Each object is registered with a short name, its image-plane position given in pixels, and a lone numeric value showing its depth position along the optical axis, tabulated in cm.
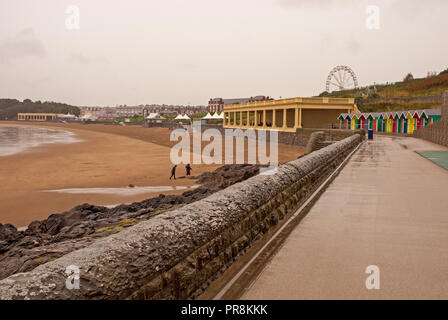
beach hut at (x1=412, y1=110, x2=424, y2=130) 3672
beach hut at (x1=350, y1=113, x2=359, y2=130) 4447
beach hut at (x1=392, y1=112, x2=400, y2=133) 4147
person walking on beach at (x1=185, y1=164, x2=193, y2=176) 2323
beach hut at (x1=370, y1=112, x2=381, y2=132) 4450
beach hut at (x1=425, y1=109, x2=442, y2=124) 3478
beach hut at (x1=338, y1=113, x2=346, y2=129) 4587
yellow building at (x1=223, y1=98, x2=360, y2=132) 4519
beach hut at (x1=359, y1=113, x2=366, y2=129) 4453
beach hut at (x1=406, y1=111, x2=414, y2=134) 3871
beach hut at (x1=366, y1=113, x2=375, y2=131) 4459
